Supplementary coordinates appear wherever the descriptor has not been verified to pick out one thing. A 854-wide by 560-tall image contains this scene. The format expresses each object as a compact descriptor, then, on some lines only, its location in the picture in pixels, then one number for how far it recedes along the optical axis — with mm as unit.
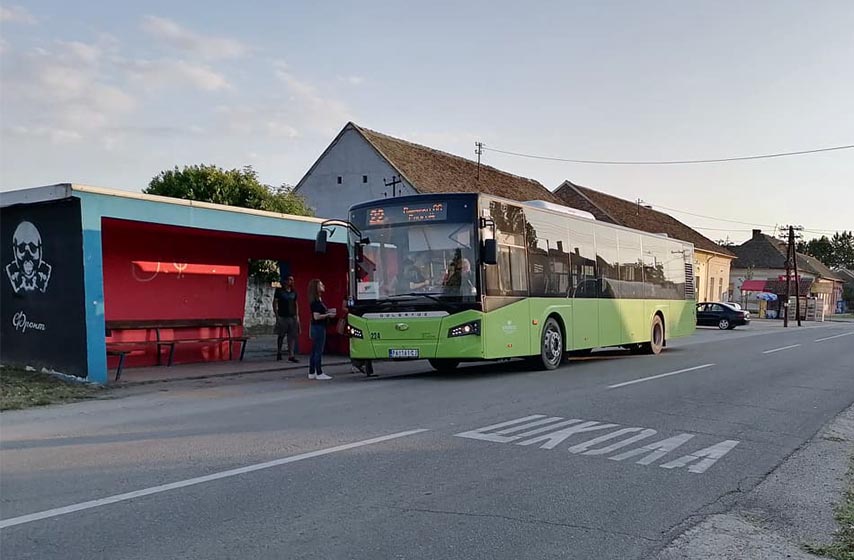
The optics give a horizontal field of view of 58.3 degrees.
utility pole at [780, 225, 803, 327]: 58378
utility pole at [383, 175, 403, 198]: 35856
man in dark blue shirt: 17531
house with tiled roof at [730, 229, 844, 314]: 73562
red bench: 14643
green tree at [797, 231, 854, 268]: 141000
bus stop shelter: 12773
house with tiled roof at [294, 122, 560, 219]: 37781
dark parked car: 44156
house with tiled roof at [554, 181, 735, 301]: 54375
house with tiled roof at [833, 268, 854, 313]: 108475
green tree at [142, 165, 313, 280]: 32188
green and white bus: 13102
